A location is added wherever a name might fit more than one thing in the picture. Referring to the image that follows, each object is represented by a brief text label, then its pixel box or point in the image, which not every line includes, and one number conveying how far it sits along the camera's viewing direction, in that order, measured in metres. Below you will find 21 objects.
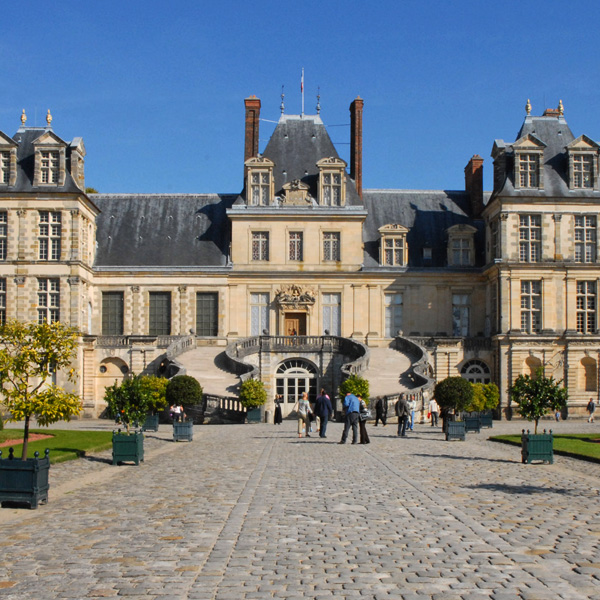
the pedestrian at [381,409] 32.09
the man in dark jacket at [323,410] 25.45
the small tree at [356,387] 34.62
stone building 42.78
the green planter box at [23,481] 12.49
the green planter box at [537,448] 18.95
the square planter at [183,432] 25.31
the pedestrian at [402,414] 26.95
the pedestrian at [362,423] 23.36
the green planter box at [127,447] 18.52
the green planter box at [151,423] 29.73
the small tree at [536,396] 22.05
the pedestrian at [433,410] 33.91
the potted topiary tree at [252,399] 35.19
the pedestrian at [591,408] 40.59
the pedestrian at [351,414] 23.16
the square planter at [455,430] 25.44
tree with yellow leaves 15.84
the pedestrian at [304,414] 26.08
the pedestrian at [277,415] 34.28
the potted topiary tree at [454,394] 31.61
